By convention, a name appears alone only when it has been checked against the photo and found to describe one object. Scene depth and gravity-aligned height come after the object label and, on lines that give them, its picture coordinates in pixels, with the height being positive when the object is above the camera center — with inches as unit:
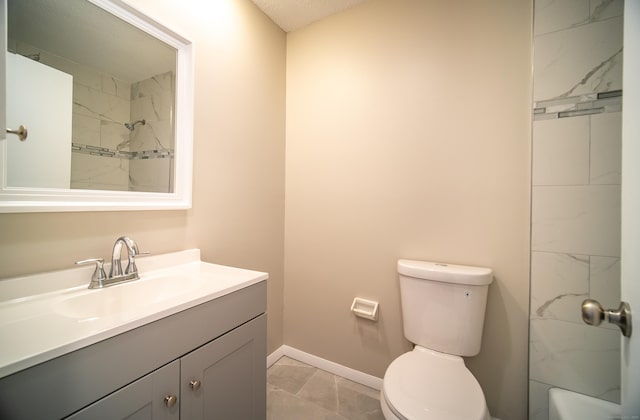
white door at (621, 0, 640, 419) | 20.3 +1.0
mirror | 32.2 +15.2
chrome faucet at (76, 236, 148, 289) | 36.1 -9.3
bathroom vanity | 20.8 -14.4
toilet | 35.5 -24.5
